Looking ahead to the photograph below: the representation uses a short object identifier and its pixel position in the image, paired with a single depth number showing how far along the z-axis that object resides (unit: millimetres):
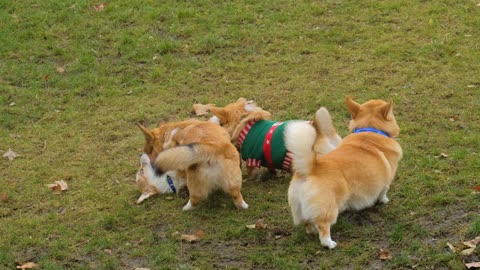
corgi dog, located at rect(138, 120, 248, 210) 12406
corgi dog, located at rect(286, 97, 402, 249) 11055
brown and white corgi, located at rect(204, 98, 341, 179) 13844
